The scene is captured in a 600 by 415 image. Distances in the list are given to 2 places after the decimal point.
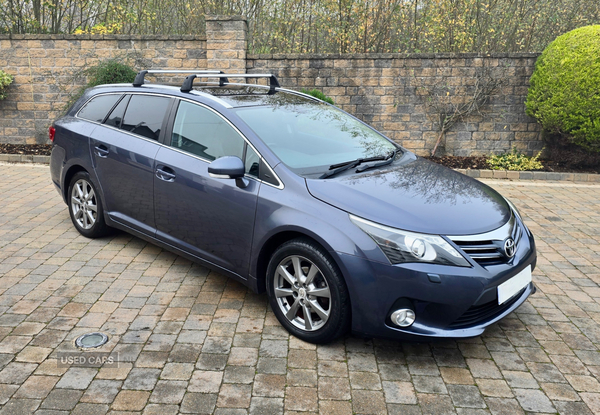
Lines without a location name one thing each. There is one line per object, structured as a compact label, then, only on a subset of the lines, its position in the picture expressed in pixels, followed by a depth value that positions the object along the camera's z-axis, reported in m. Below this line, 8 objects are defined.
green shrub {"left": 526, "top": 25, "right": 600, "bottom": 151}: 8.55
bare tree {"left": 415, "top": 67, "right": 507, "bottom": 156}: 9.91
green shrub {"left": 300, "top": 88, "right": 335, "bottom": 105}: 9.52
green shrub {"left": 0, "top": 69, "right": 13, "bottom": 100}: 10.21
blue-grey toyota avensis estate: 3.16
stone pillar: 9.91
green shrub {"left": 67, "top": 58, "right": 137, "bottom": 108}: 9.67
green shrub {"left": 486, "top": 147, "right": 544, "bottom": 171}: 9.43
